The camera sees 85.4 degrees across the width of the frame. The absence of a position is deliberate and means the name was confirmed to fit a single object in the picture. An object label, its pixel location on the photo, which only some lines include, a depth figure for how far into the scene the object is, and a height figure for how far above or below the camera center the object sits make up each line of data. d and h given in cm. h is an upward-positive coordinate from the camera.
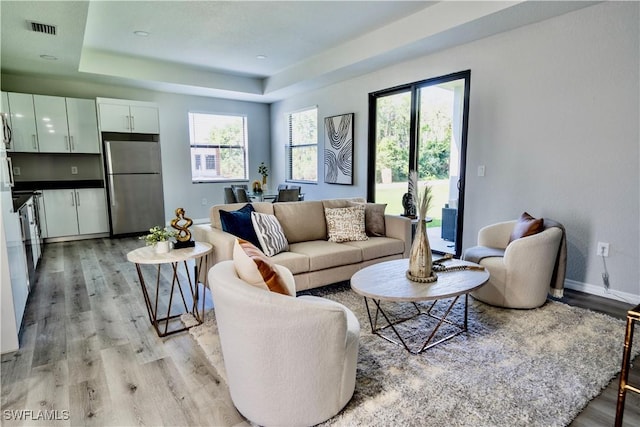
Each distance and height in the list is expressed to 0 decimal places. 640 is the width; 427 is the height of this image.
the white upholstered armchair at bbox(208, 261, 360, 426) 142 -77
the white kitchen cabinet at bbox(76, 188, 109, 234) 555 -59
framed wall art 574 +38
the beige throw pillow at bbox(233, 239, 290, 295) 159 -46
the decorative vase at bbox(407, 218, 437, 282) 231 -58
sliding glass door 431 +35
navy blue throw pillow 295 -45
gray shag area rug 166 -114
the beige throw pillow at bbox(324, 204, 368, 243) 349 -53
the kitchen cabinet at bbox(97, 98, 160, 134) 562 +96
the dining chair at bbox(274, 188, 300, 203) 500 -33
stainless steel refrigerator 567 -20
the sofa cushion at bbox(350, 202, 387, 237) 372 -53
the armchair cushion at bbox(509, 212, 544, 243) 291 -48
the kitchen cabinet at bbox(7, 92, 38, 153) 501 +76
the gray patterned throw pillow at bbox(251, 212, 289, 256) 298 -54
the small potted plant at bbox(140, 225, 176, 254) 251 -48
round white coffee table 207 -72
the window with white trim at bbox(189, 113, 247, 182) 709 +56
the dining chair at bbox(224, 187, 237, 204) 528 -35
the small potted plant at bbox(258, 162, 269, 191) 640 -2
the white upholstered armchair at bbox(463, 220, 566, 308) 275 -81
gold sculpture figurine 263 -46
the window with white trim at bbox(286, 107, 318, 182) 667 +53
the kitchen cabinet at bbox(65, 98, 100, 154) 545 +78
